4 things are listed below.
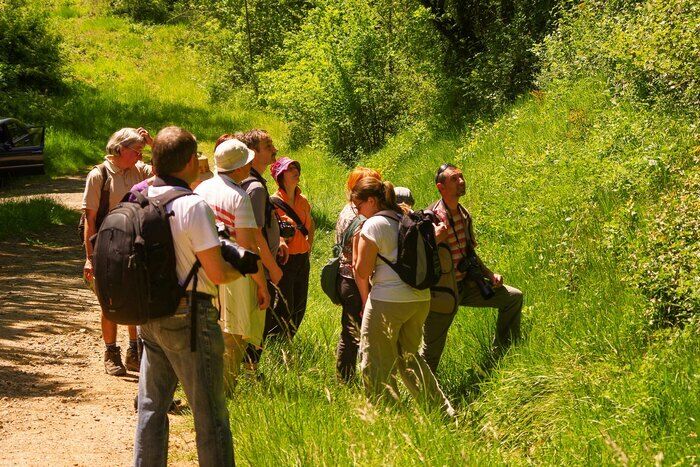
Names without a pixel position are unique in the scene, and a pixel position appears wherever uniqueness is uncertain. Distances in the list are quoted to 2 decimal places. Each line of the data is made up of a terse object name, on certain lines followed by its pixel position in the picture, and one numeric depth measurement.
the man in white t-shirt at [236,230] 10.76
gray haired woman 13.71
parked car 39.64
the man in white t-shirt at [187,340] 8.31
